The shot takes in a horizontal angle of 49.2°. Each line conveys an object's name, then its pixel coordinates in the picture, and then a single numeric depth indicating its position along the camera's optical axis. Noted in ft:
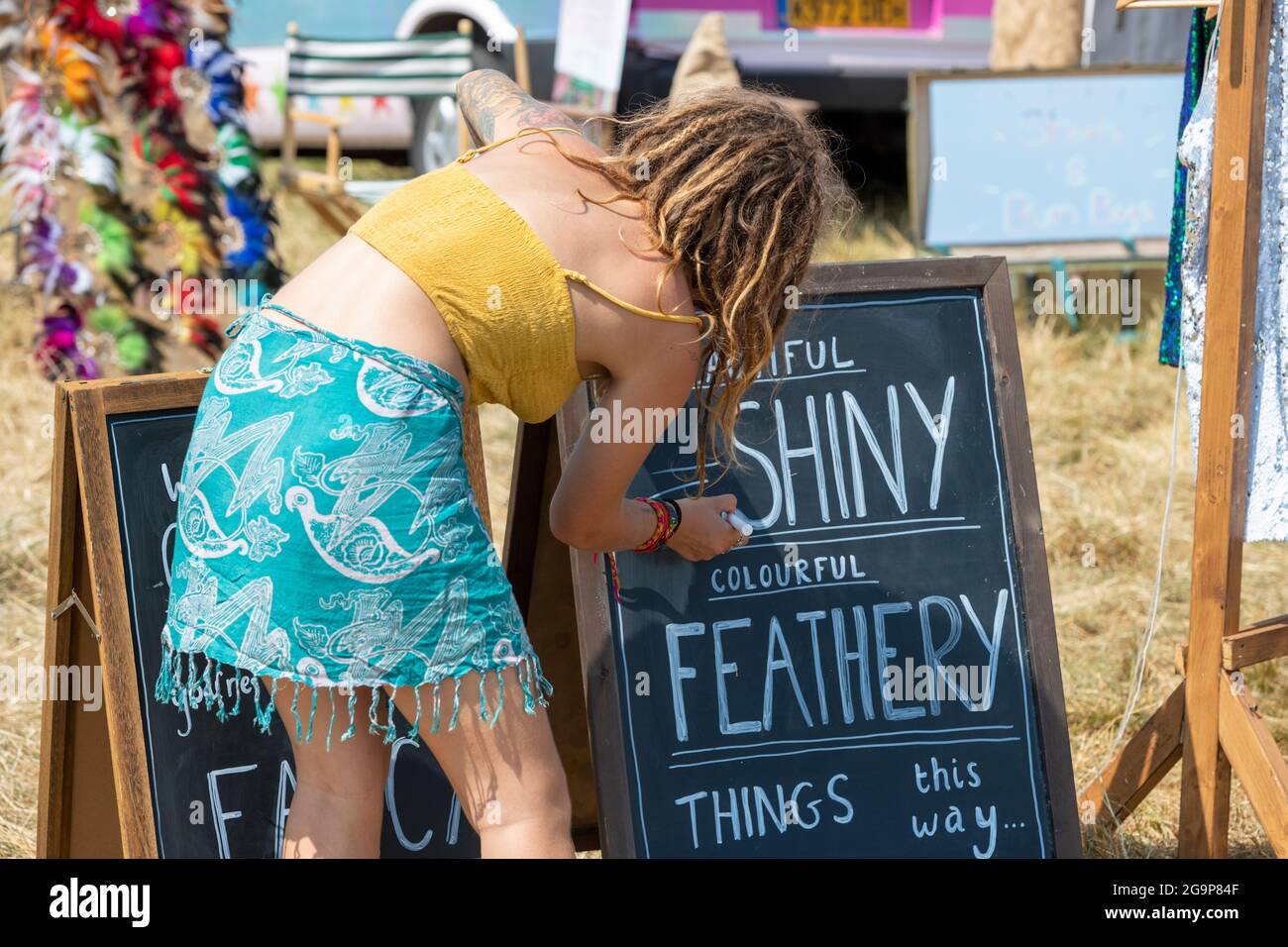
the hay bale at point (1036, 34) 25.59
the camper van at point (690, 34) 26.63
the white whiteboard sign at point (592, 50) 24.95
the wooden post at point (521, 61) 24.59
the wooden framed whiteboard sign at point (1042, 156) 22.54
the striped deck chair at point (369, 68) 23.49
